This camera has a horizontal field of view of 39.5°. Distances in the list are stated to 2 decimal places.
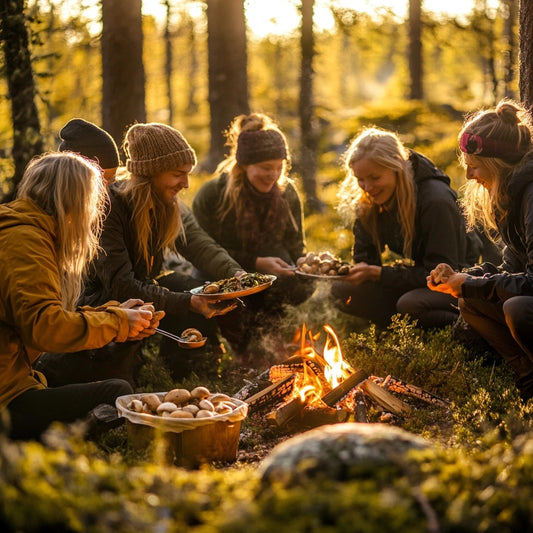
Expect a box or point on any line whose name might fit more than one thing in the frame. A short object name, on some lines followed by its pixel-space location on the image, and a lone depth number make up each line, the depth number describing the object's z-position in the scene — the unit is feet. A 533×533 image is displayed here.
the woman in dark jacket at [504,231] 15.38
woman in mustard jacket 12.15
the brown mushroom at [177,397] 14.66
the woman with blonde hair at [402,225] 19.57
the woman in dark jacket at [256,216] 20.96
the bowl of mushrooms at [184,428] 13.69
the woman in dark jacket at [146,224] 17.67
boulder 8.44
